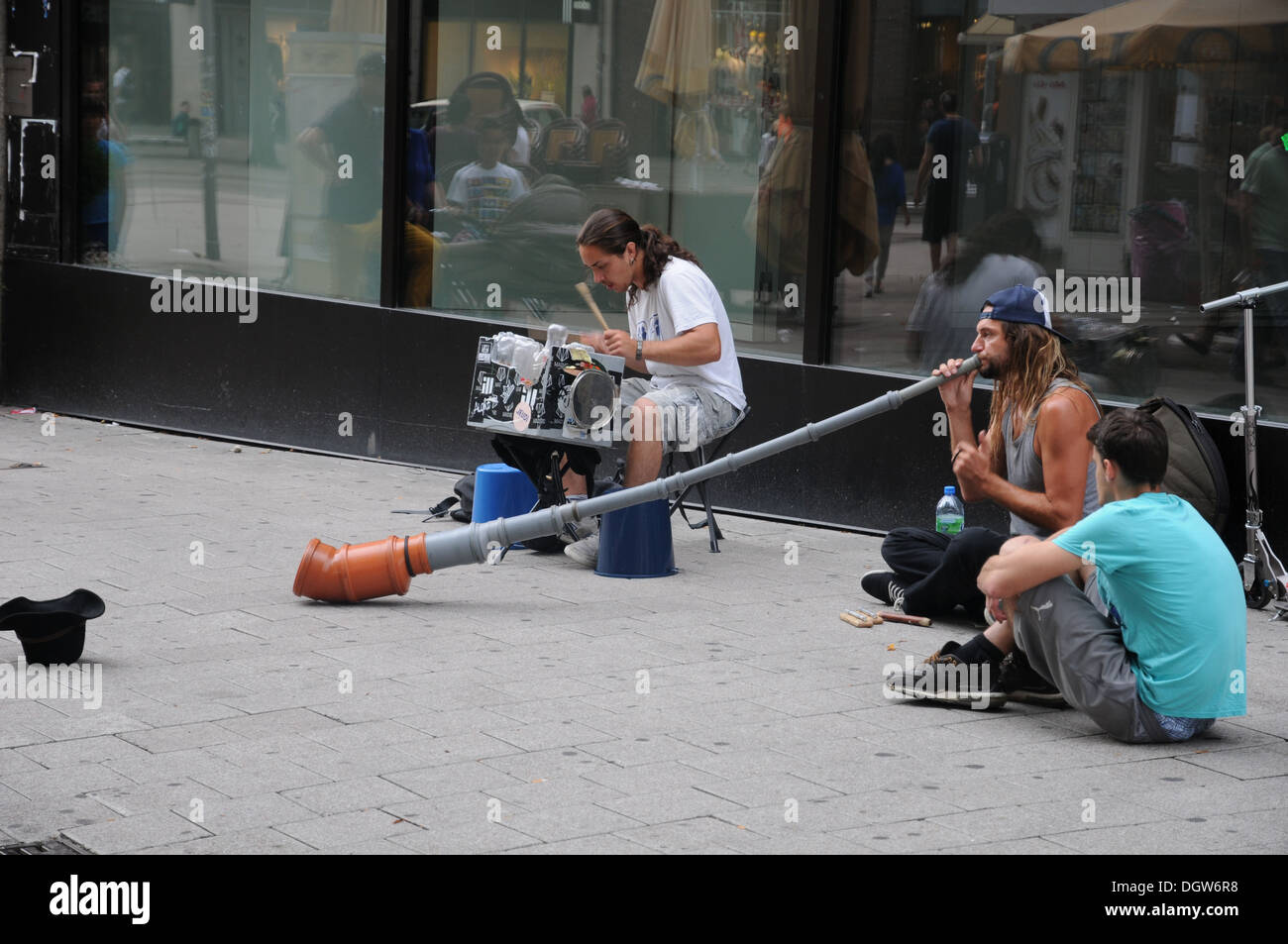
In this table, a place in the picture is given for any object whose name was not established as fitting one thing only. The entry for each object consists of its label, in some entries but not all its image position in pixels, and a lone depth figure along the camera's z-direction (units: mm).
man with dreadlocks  10734
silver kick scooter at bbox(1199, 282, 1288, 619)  13367
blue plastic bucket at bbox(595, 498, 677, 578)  14203
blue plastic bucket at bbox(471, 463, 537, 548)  15039
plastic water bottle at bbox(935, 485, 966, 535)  14992
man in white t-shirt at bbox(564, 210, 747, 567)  14703
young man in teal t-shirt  9422
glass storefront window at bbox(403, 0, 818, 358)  17609
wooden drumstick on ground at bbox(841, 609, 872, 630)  12883
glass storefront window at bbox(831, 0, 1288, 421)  14555
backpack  13344
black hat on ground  11086
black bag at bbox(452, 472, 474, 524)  16234
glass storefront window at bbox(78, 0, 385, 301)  20703
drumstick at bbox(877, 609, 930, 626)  12891
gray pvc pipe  12789
